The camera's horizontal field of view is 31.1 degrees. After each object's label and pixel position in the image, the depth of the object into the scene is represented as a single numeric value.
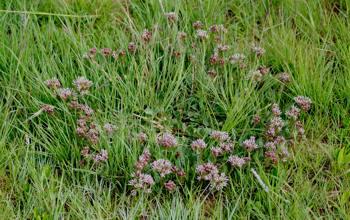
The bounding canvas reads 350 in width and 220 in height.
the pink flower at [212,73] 3.72
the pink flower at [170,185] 3.16
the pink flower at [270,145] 3.31
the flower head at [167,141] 3.29
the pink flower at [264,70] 3.74
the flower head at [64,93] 3.49
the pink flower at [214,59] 3.74
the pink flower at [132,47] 3.79
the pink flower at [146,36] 3.86
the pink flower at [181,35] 3.88
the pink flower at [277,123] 3.42
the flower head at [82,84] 3.55
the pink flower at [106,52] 3.75
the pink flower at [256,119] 3.51
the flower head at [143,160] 3.18
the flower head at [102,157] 3.23
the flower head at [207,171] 3.18
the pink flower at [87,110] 3.43
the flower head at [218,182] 3.18
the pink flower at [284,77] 3.71
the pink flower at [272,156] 3.26
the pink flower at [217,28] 3.94
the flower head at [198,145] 3.30
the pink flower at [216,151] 3.27
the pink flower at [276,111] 3.50
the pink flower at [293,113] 3.47
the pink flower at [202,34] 3.87
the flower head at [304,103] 3.54
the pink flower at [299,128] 3.44
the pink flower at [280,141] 3.34
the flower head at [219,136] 3.35
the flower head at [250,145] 3.32
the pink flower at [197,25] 4.00
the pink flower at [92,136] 3.29
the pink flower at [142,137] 3.33
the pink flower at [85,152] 3.24
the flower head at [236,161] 3.24
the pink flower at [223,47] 3.80
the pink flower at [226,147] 3.31
